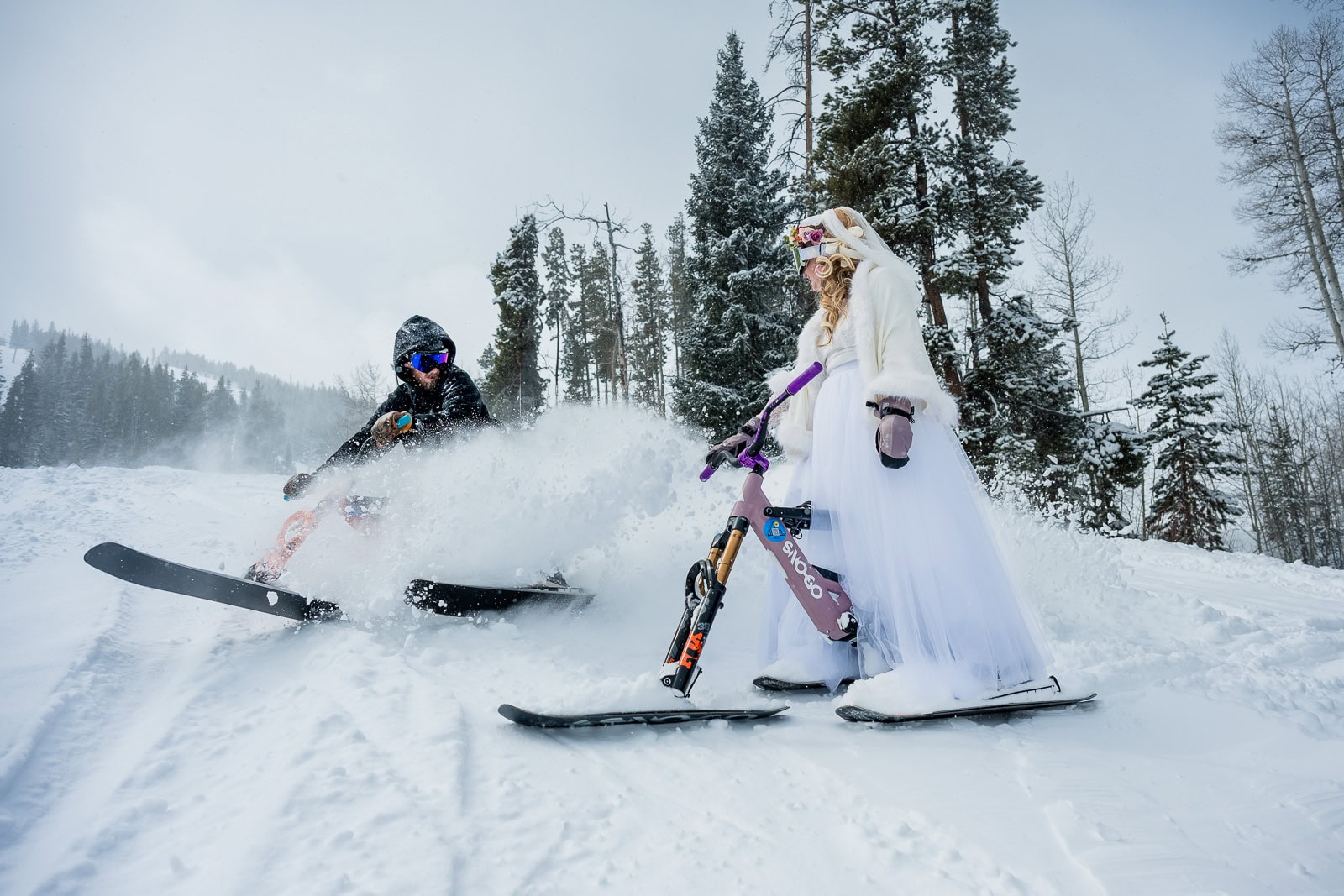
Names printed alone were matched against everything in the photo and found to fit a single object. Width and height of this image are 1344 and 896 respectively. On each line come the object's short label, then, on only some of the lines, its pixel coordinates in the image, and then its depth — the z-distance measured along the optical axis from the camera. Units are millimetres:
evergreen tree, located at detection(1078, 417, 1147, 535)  12281
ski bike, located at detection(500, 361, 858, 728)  2283
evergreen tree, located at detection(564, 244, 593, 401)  38188
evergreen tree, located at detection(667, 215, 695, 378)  34281
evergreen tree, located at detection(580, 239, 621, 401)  36094
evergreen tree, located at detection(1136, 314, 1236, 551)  16203
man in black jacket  3797
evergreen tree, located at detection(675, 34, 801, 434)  17734
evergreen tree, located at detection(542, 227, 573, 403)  31500
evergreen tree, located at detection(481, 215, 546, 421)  28766
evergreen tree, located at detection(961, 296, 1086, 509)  11523
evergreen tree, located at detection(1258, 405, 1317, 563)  27375
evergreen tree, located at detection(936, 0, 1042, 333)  11641
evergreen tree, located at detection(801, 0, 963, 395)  11766
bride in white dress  2496
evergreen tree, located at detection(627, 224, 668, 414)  36562
